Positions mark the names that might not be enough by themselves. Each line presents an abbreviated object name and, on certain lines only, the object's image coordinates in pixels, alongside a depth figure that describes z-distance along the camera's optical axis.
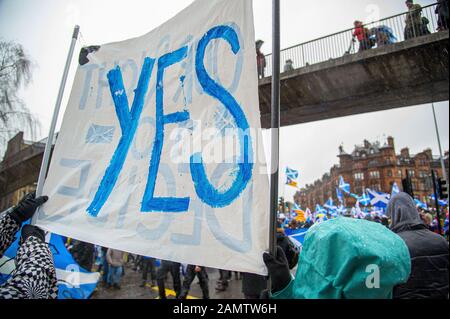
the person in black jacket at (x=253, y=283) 3.82
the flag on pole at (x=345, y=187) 16.09
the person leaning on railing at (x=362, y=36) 8.41
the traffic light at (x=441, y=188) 5.75
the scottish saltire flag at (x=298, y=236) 4.83
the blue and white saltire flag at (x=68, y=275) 3.01
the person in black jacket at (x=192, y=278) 5.09
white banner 1.42
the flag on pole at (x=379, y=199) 13.36
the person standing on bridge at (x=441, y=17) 6.80
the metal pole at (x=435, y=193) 4.84
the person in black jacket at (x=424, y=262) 1.72
